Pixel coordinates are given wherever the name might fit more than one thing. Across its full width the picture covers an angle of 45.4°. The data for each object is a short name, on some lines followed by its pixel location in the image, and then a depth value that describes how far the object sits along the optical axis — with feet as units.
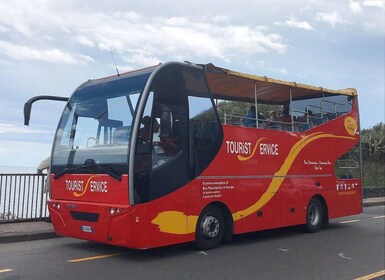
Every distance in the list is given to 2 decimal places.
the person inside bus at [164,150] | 25.61
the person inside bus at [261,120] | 34.42
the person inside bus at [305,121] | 38.37
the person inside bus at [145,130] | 24.98
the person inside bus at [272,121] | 35.24
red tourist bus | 25.08
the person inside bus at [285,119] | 36.50
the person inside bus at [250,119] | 33.12
